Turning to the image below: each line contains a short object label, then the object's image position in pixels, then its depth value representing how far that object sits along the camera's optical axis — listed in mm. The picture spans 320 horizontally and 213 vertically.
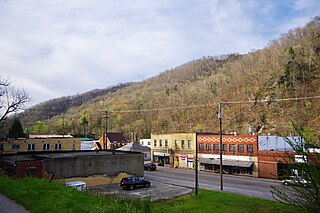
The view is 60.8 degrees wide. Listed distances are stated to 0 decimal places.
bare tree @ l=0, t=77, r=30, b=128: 35750
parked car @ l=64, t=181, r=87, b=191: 25052
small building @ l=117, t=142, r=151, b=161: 58719
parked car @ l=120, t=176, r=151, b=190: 28192
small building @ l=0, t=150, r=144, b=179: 26820
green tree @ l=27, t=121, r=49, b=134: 112312
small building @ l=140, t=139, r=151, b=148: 75181
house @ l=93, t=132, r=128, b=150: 71250
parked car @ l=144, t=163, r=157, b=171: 45031
